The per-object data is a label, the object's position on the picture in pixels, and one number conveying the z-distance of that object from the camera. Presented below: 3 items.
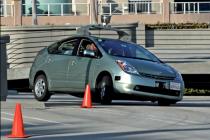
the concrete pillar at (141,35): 40.19
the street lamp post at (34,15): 43.07
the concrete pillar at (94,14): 40.31
